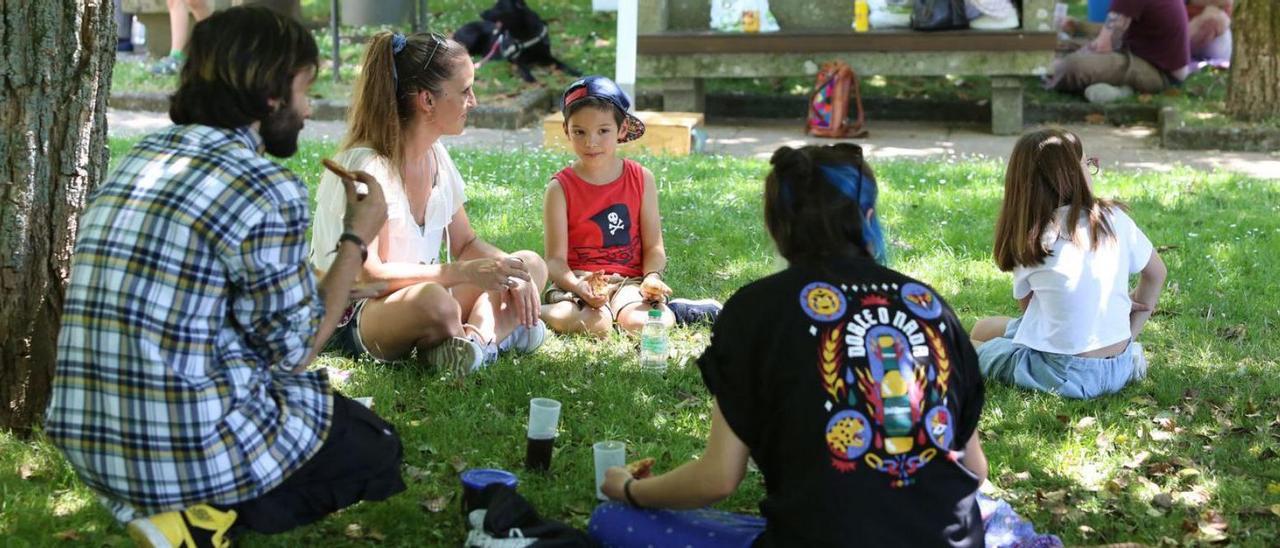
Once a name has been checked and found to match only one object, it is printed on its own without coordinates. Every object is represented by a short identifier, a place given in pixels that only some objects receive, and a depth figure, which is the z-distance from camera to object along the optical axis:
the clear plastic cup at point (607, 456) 3.72
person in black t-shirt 2.72
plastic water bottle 4.91
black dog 12.34
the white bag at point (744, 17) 11.31
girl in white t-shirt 4.46
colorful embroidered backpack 10.86
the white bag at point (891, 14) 11.23
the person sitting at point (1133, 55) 11.80
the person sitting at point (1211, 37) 12.67
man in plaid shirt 2.76
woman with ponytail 4.52
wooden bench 10.85
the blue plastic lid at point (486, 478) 3.51
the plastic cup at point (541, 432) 3.87
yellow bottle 11.25
